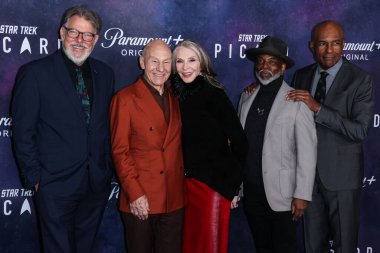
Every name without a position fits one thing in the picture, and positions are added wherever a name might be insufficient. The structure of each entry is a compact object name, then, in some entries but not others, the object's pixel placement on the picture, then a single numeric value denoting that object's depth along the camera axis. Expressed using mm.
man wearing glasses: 2838
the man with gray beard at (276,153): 3221
